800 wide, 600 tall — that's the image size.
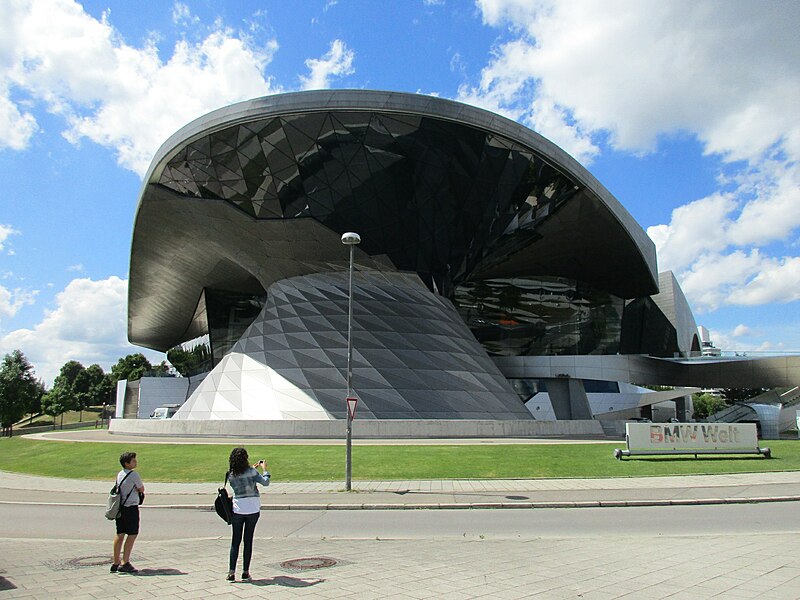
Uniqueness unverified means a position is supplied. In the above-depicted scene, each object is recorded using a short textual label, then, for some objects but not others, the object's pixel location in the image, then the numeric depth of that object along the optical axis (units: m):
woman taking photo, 6.17
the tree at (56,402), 68.25
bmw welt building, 28.88
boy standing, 6.48
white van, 52.53
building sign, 18.12
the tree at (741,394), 94.94
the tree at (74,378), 111.66
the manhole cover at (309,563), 6.61
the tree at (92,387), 112.06
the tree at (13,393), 51.97
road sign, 13.98
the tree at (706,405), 105.00
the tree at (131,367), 113.50
